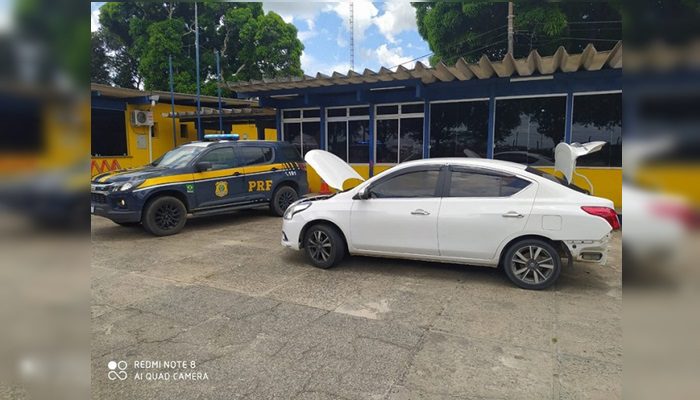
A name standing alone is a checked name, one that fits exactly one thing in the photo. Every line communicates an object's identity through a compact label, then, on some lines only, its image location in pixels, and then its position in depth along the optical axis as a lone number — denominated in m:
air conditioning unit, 14.99
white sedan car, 4.38
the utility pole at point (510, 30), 13.38
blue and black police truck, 7.01
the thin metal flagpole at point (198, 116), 14.31
